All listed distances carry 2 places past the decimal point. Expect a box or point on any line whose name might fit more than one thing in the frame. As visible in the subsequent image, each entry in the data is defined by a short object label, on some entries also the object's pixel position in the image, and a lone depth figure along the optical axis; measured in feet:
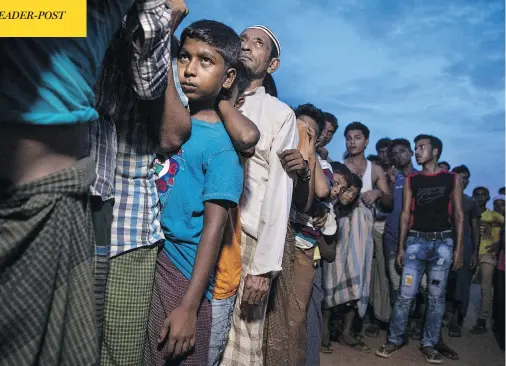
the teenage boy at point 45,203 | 3.05
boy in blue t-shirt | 4.70
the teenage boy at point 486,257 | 19.94
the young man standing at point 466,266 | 19.63
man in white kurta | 6.53
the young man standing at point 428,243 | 15.60
